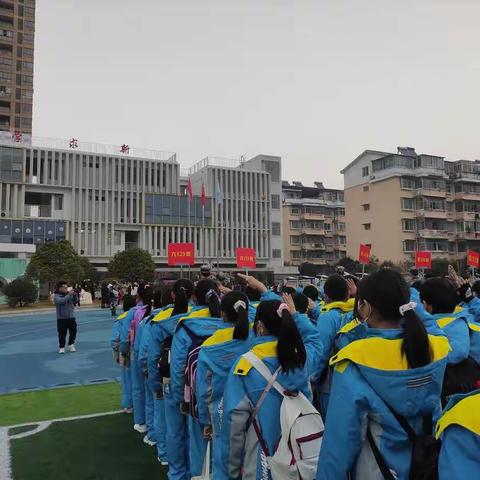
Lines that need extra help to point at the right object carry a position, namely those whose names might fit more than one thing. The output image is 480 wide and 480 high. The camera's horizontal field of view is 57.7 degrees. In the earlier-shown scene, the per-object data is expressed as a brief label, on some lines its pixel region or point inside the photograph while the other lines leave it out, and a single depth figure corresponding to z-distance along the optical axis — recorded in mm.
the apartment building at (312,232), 58969
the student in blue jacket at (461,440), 1236
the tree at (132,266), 40000
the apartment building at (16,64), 52500
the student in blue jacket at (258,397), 2348
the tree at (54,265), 29859
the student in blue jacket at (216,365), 2865
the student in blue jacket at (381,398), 1684
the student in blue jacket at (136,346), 4926
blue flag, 29047
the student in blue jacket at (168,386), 3682
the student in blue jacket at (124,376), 5595
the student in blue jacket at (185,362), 3322
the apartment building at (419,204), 46531
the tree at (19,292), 26156
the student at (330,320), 3141
